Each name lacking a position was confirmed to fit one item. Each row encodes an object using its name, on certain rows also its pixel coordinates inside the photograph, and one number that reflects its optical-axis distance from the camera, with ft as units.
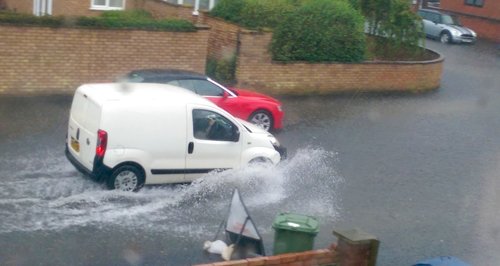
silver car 128.57
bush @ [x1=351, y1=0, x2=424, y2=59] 85.30
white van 41.45
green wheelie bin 31.68
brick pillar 29.12
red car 55.62
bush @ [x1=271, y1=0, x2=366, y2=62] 74.33
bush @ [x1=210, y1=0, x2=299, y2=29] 77.30
